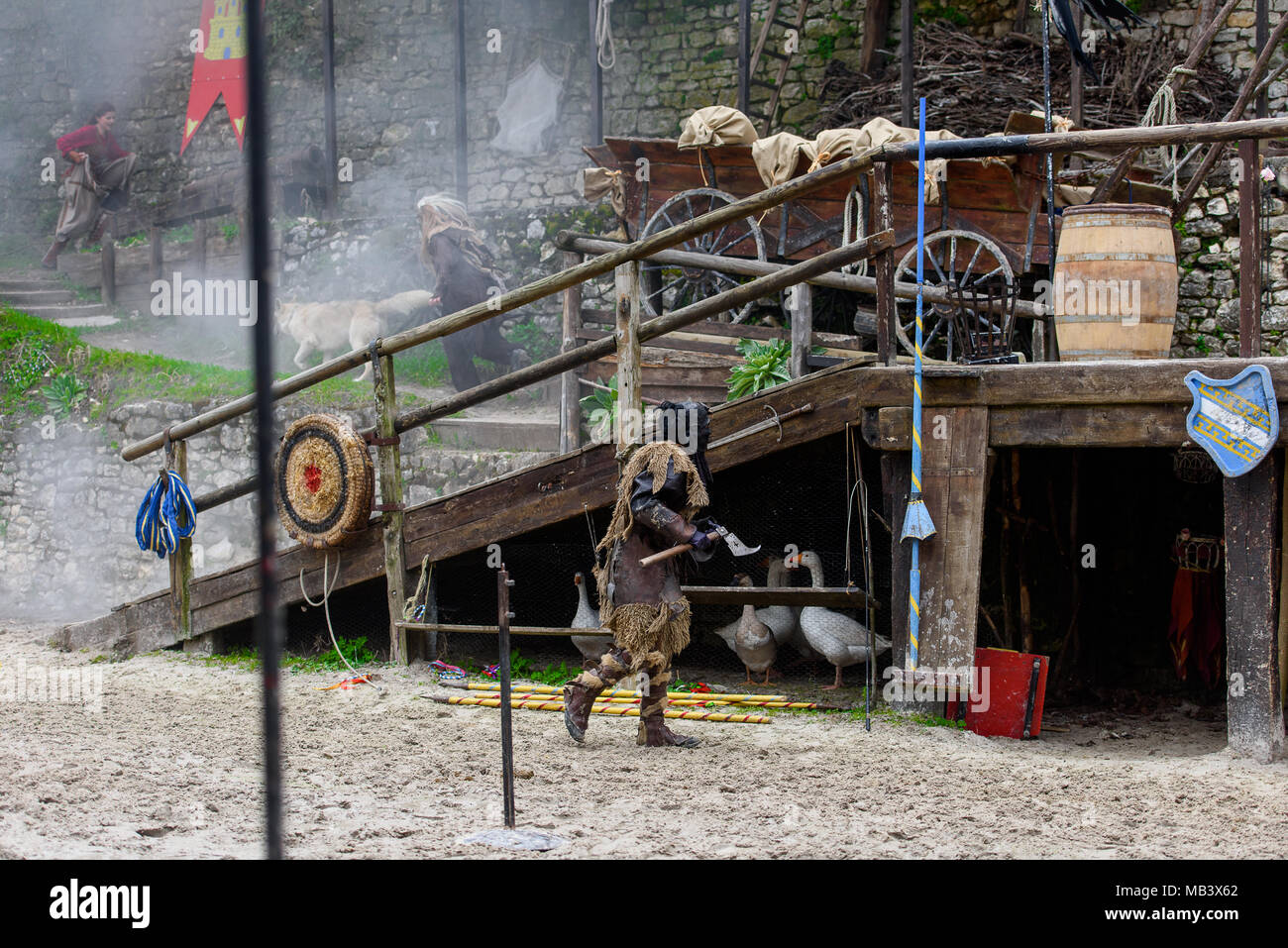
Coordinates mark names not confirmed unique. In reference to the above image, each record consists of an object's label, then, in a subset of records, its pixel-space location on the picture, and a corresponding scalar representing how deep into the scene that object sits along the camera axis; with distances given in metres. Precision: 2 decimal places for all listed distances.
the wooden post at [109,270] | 16.33
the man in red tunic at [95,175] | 18.22
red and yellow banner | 17.47
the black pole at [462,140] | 15.77
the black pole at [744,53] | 14.31
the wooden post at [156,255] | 16.11
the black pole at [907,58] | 12.79
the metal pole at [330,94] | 16.19
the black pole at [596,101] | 15.44
